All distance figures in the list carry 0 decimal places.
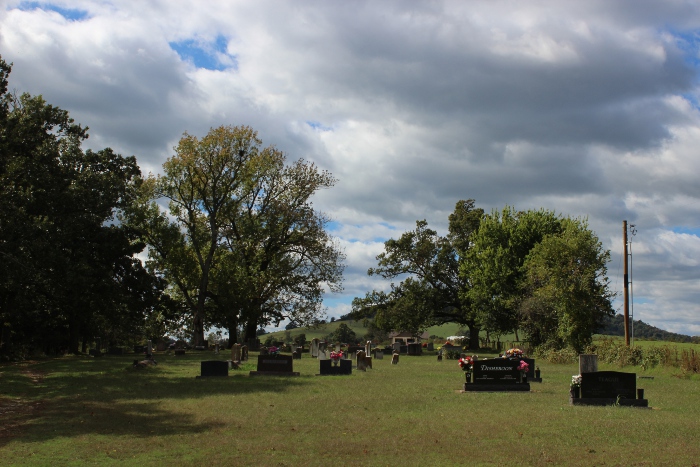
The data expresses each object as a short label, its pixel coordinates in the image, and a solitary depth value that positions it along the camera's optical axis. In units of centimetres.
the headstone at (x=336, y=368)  2423
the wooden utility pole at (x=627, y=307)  3396
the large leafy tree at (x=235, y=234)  4797
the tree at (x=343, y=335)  10556
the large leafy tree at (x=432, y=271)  5891
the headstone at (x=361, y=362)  2678
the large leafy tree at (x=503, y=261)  5006
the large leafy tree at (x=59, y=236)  2608
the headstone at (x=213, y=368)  2280
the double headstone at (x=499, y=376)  1839
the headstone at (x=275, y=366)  2362
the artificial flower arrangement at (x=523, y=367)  1852
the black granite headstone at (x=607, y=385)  1525
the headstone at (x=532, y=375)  2167
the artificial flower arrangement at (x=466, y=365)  1888
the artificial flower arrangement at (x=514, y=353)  2255
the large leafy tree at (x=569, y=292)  3753
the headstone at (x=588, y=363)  1945
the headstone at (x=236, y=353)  2795
